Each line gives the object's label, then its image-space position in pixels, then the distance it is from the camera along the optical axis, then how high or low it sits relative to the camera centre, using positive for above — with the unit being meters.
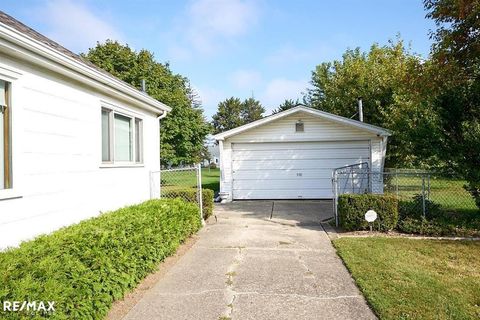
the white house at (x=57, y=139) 3.96 +0.41
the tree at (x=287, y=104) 39.38 +7.00
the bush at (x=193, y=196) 8.51 -0.83
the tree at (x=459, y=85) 7.37 +1.78
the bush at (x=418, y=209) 7.69 -1.17
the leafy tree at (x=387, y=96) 8.11 +3.35
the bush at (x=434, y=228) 7.01 -1.49
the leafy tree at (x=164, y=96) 24.45 +5.19
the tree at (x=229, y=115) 68.69 +10.02
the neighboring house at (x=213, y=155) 60.28 +1.51
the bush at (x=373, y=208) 7.30 -1.10
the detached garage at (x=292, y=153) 12.54 +0.32
